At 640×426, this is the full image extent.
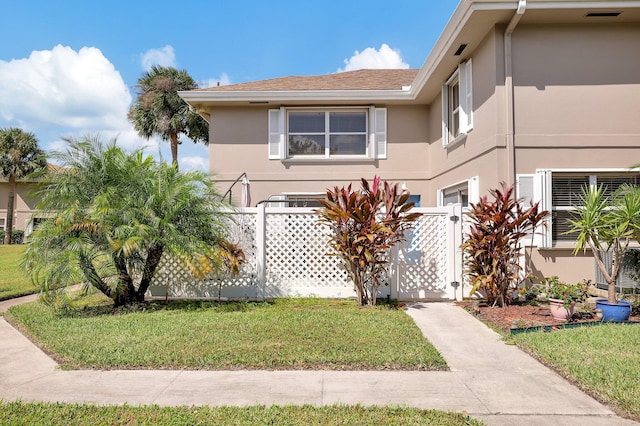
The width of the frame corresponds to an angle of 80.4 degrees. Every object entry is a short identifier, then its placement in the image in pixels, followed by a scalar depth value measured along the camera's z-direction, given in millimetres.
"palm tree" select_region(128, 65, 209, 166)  20281
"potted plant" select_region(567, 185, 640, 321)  5574
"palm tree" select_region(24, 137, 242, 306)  5723
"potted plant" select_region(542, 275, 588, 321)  5492
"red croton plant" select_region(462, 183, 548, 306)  6352
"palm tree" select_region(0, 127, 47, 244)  23891
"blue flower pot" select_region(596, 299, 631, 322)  5492
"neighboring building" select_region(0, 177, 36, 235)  25312
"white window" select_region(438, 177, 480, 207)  8117
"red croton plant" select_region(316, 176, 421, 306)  6371
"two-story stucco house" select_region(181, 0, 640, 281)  7266
